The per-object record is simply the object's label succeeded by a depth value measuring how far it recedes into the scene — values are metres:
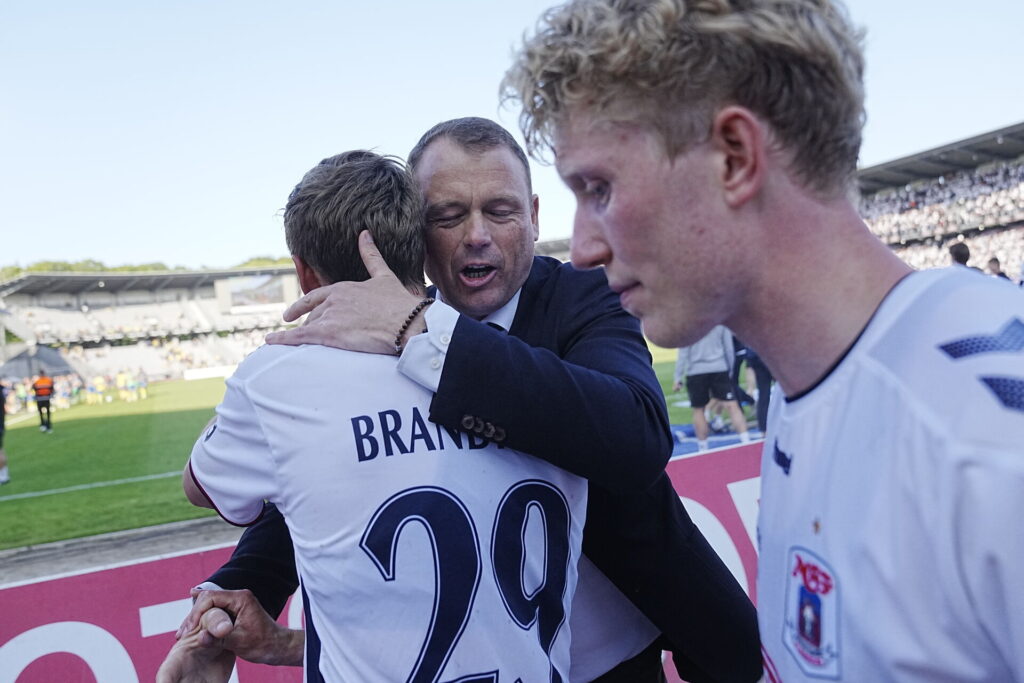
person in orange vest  20.81
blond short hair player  0.75
